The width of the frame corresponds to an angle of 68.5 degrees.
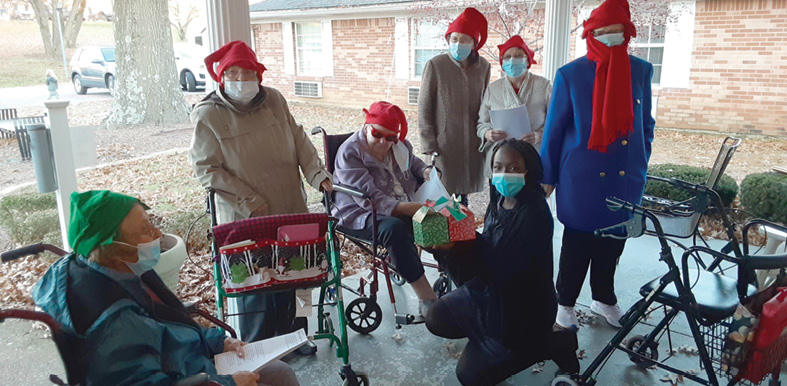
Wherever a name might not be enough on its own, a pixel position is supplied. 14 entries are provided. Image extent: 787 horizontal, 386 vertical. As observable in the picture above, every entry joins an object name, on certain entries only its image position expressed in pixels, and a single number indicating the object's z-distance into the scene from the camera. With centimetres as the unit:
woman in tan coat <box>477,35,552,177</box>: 357
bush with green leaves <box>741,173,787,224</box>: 480
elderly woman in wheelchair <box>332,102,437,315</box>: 306
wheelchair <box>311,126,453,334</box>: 308
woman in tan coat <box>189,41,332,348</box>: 263
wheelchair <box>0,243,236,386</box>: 146
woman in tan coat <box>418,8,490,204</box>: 373
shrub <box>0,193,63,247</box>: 432
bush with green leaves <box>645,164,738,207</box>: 509
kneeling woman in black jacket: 250
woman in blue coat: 284
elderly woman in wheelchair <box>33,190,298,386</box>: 154
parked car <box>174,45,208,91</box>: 1016
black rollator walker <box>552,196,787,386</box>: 225
